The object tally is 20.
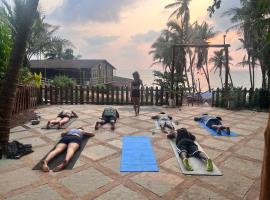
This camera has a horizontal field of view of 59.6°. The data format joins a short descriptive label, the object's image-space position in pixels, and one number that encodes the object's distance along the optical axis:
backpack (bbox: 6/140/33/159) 4.90
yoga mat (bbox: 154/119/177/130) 7.68
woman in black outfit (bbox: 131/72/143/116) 10.12
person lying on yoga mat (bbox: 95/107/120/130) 7.59
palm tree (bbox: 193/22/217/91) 32.06
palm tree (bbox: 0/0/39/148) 5.09
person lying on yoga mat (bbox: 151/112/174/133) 7.51
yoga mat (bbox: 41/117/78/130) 7.39
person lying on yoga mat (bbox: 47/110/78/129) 7.39
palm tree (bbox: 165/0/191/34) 26.03
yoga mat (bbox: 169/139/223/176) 4.25
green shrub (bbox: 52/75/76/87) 20.48
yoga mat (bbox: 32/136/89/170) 4.44
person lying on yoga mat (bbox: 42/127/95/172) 4.31
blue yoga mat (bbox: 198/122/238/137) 7.08
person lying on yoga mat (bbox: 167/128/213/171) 4.43
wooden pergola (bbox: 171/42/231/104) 11.75
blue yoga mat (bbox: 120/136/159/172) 4.46
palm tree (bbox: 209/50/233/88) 43.91
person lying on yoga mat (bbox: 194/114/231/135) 7.18
